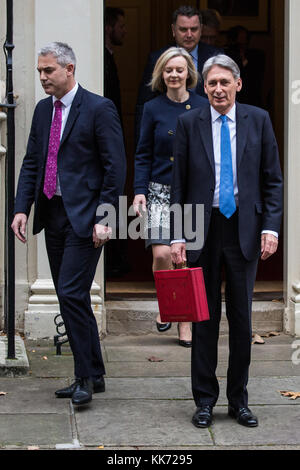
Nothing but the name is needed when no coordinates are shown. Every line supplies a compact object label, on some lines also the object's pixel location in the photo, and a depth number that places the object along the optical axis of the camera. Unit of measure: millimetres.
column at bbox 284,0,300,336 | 8328
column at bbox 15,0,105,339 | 8094
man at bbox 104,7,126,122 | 9078
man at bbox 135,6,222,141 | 8078
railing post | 7012
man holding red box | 5836
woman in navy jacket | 7543
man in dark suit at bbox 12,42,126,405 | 6254
